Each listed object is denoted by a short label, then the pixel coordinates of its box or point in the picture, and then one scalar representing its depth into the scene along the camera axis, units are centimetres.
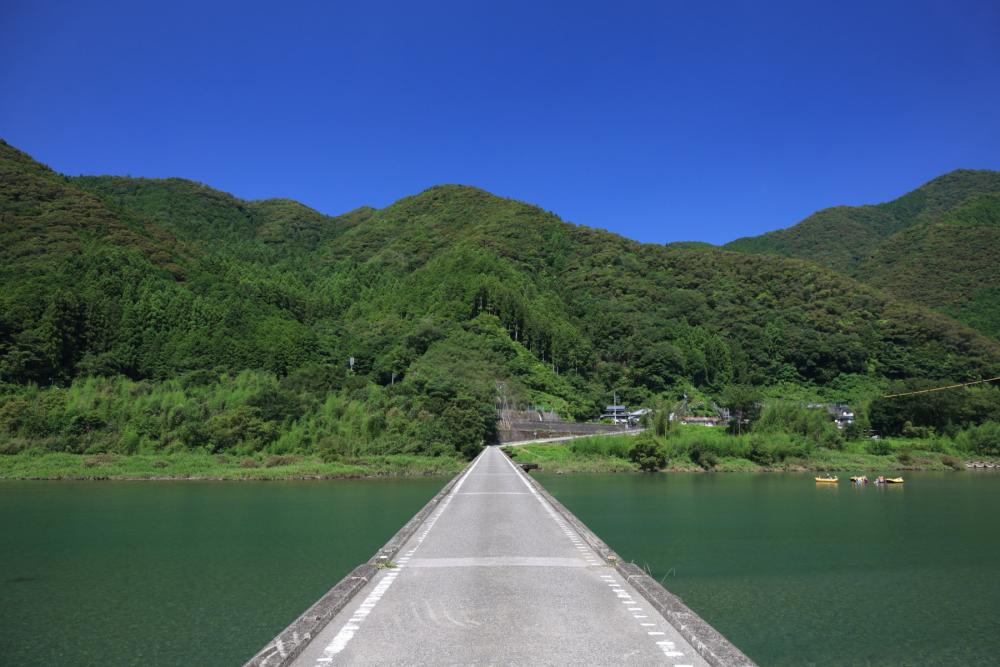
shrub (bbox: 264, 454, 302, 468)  4212
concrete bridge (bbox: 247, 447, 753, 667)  600
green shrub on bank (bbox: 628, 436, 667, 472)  4472
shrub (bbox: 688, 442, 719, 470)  4606
